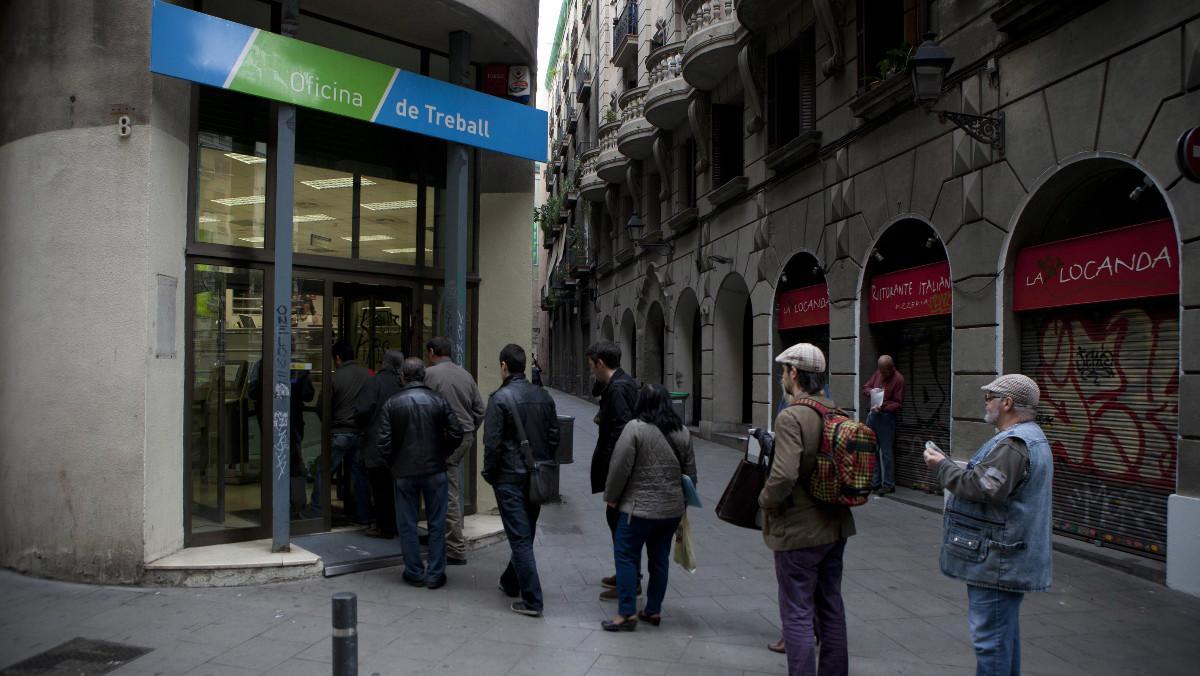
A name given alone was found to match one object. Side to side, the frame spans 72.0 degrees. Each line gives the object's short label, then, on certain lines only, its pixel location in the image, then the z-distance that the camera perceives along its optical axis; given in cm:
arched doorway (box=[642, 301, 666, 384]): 2461
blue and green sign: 607
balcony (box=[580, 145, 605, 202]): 2907
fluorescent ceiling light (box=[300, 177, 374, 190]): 797
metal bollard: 309
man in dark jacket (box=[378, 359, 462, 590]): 627
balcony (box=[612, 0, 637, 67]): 2495
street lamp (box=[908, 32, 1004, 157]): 855
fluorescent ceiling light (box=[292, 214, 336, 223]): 774
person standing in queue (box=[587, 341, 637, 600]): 589
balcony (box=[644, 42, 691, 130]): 1944
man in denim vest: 368
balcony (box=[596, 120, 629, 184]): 2602
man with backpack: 416
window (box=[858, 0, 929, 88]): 1116
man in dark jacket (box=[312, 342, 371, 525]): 764
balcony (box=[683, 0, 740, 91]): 1630
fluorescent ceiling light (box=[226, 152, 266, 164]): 725
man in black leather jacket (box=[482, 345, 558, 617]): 572
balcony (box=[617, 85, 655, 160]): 2275
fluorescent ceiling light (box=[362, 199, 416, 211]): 831
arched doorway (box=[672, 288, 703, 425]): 2134
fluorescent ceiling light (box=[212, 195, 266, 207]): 715
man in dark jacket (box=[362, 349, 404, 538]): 764
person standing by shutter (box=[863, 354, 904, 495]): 1085
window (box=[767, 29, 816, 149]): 1450
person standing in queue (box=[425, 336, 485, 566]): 676
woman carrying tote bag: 523
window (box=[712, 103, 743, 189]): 1825
